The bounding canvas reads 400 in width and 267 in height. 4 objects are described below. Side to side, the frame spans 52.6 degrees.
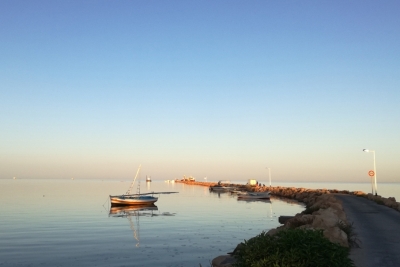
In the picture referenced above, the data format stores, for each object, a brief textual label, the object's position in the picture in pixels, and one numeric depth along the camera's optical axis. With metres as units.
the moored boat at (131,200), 67.69
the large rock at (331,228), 15.45
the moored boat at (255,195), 85.19
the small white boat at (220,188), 133.64
